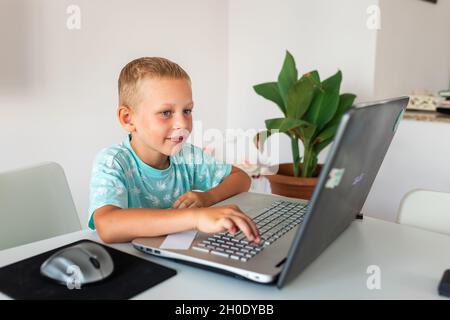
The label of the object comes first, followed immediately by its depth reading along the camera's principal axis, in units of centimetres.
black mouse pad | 70
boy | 89
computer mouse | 72
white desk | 73
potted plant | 192
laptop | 61
